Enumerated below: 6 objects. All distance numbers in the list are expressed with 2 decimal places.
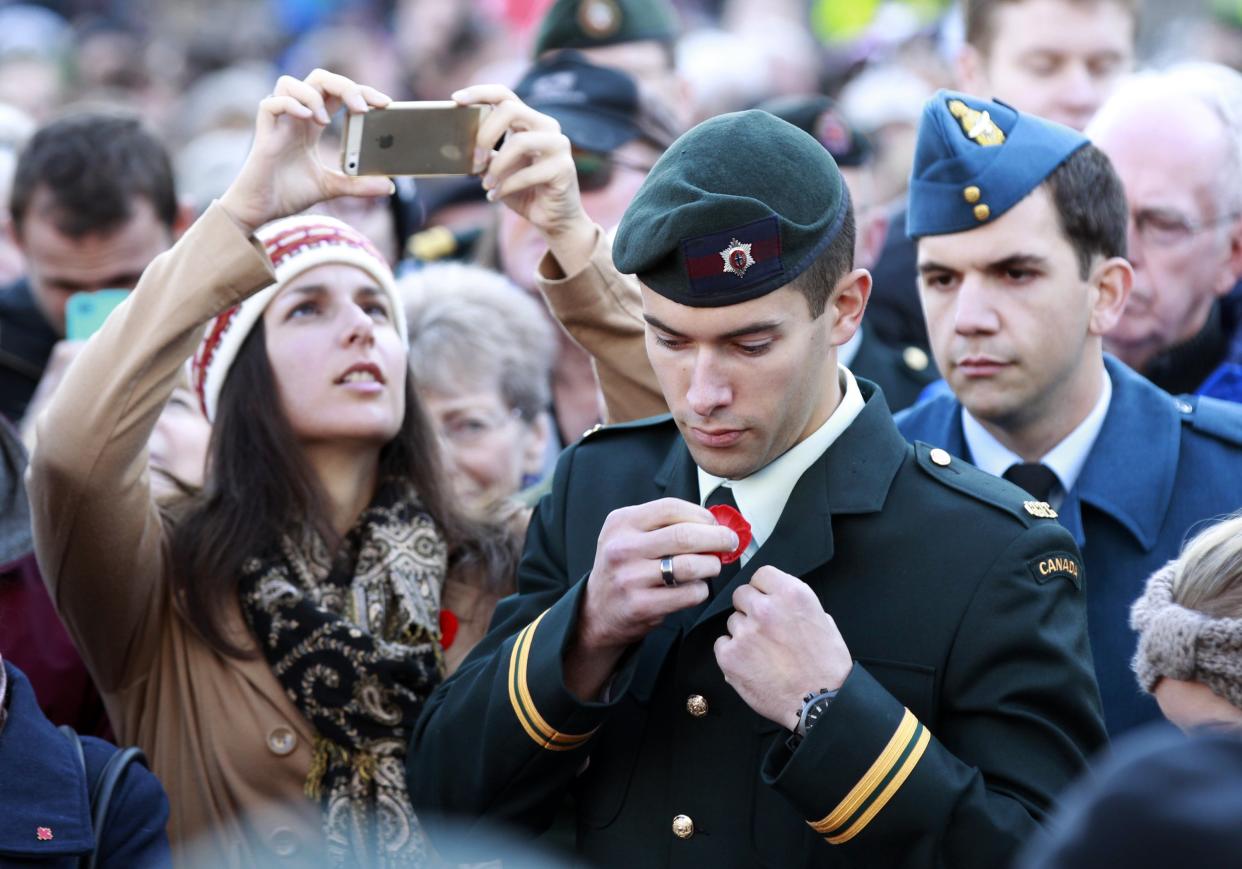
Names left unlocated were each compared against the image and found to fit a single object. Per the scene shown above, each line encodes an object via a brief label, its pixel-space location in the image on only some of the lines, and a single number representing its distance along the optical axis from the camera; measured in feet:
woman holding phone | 23.58
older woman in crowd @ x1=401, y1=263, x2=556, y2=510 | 34.12
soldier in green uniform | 18.17
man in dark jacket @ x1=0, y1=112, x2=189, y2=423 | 37.19
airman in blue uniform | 25.38
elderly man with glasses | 31.17
